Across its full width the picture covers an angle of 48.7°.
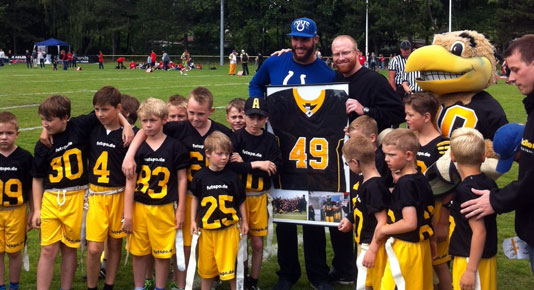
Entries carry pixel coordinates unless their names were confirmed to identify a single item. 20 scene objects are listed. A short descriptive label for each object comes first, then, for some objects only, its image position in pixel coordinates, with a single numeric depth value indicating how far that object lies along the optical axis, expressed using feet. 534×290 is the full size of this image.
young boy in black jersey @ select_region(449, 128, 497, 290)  12.32
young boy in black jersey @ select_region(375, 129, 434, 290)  12.93
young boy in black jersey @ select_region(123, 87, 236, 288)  16.61
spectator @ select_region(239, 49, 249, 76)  121.60
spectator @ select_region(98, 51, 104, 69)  145.38
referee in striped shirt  42.77
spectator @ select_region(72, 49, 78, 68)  151.50
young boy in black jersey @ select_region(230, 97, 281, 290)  16.15
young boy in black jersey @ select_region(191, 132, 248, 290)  15.48
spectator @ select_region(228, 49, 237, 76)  123.20
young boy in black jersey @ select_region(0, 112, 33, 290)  16.34
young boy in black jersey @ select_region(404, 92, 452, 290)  14.48
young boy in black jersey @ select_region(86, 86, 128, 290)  16.24
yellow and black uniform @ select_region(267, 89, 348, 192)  16.39
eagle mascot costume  15.56
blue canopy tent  183.52
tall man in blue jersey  17.26
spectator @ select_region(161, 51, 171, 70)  141.55
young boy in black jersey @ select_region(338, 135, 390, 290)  13.39
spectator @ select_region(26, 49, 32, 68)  151.03
